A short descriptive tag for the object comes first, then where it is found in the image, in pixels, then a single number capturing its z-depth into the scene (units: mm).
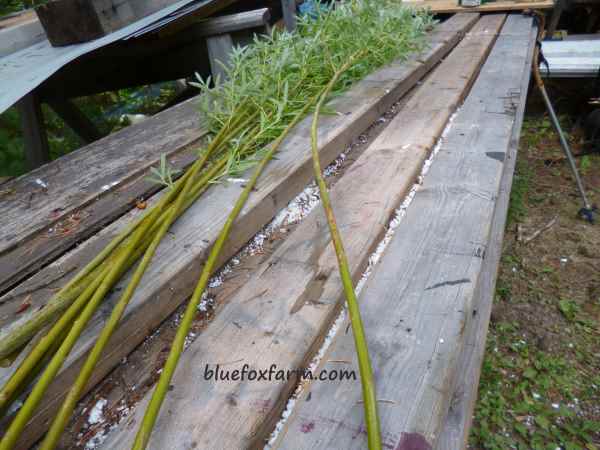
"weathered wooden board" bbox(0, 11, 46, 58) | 2477
